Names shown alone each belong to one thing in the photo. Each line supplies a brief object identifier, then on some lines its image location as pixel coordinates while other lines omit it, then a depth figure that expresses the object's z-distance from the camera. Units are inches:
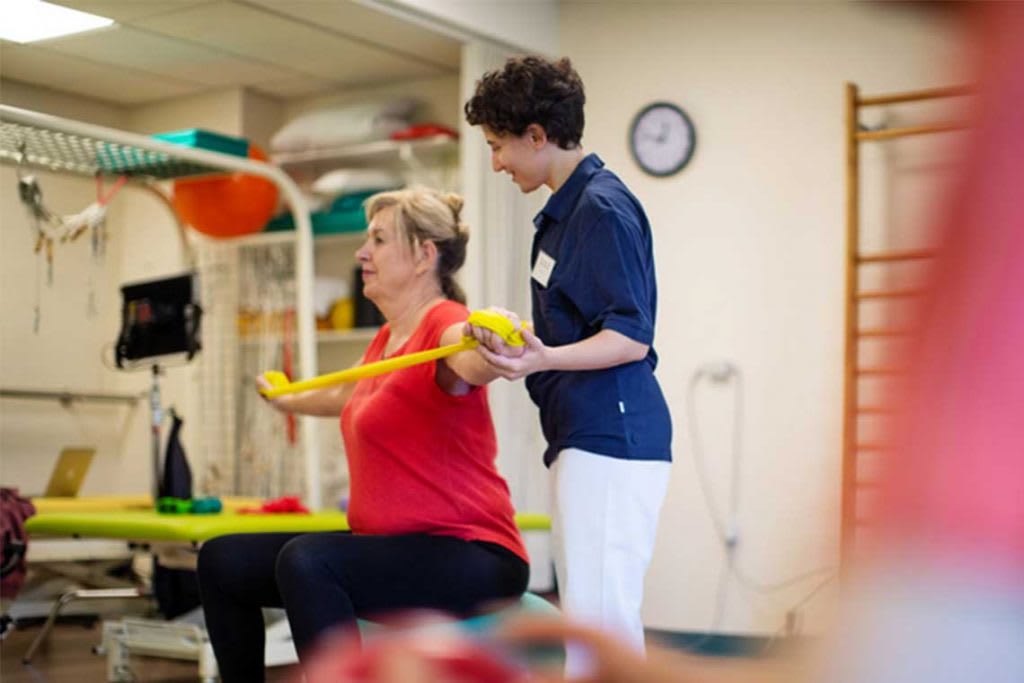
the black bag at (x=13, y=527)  155.0
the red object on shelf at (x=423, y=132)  217.2
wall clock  205.0
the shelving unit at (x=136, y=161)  143.3
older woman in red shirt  86.4
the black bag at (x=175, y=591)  169.0
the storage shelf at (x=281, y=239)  229.1
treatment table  129.6
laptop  177.2
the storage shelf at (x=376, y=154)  219.8
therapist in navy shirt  78.7
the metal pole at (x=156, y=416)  158.6
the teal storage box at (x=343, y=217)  221.9
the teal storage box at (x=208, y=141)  166.9
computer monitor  158.9
